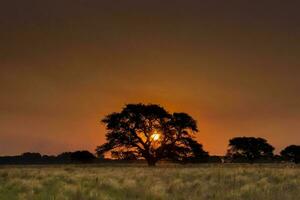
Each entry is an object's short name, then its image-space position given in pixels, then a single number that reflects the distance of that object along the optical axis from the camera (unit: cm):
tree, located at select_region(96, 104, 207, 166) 7369
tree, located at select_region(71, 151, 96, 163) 10212
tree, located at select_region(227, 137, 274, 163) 10081
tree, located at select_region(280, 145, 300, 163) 10781
